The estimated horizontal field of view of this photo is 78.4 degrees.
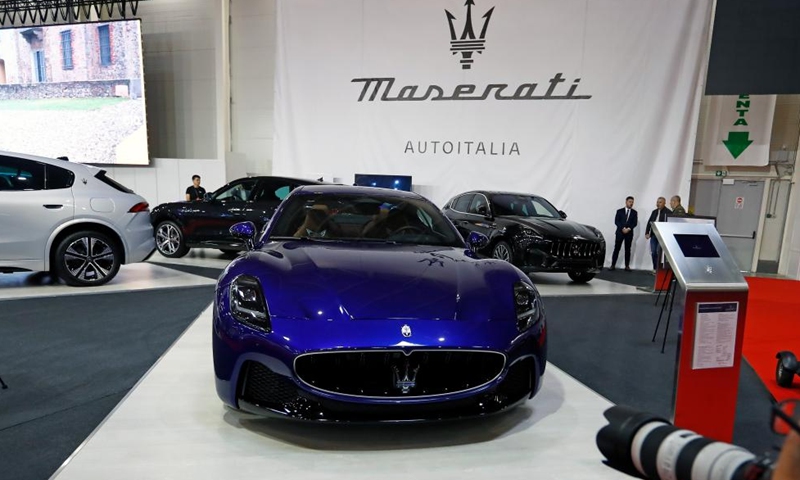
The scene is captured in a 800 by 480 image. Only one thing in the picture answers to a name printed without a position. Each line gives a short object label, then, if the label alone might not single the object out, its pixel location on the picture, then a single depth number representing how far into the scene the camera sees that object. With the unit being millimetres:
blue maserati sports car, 2008
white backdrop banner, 9188
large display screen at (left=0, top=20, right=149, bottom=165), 10789
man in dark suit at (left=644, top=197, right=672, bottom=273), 8885
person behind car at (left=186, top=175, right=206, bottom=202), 9966
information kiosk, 2262
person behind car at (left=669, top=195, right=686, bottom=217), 8836
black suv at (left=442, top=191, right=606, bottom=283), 6340
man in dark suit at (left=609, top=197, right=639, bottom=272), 9162
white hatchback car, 4867
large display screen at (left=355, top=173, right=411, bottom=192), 10164
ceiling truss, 11570
